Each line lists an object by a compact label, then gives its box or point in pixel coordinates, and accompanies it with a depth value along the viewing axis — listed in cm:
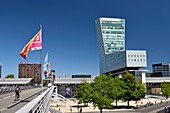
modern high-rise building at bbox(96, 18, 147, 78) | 9647
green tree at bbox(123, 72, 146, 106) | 4295
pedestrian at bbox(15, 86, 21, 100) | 1406
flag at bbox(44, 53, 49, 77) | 2936
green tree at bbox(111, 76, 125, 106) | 3790
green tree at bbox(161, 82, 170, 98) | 6464
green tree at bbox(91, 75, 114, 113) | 3357
